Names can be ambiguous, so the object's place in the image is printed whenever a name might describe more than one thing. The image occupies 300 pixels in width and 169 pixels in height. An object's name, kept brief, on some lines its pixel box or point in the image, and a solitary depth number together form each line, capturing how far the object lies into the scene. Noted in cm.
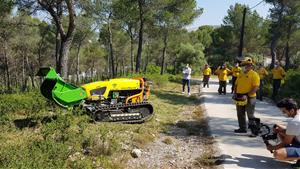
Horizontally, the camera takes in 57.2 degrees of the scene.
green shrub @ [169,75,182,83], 2009
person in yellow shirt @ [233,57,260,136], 647
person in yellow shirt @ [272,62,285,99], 1124
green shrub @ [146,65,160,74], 2116
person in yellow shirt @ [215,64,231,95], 1321
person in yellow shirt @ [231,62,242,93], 1226
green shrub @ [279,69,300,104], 1143
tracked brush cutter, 664
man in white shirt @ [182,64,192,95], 1340
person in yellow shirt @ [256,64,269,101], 1084
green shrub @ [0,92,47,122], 703
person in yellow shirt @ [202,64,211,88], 1577
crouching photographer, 487
